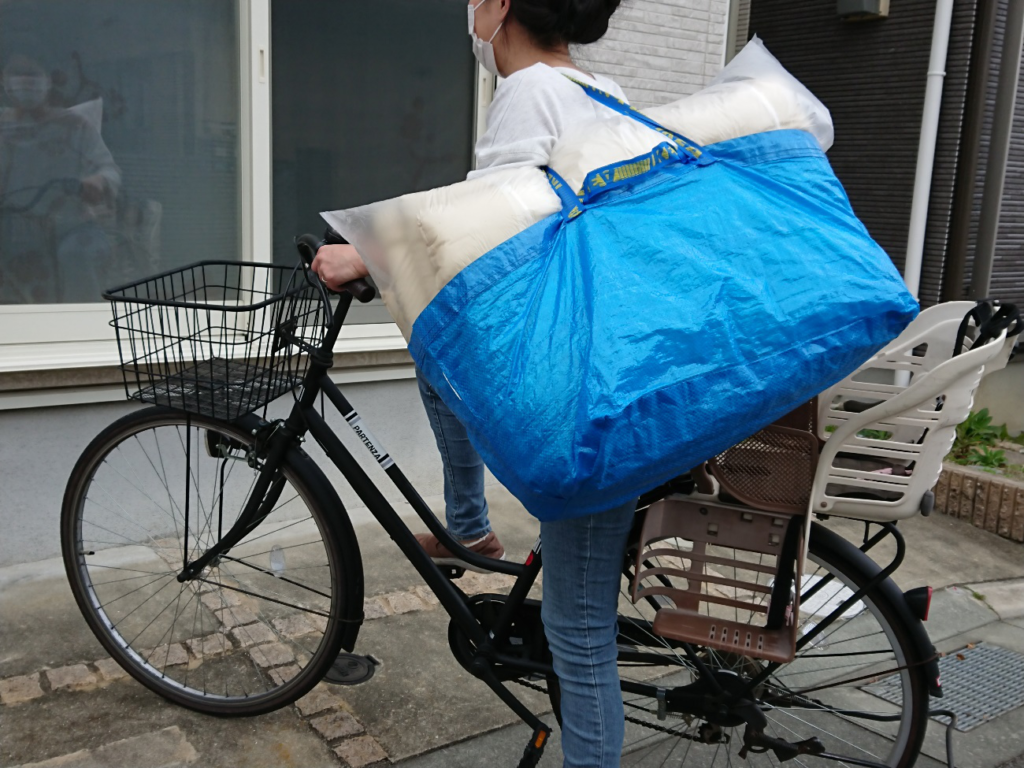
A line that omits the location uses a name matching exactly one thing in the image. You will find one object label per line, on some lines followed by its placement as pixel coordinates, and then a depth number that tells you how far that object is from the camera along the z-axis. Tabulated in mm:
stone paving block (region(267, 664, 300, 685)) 2732
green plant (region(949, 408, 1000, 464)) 5527
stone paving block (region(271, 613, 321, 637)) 3067
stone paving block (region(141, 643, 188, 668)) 2830
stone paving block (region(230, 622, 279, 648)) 2980
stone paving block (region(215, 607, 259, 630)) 3098
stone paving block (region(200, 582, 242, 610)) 3114
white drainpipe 5512
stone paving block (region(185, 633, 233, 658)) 2914
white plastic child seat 1800
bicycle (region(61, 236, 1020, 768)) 1972
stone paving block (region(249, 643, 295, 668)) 2870
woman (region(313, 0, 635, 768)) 1857
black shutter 5703
